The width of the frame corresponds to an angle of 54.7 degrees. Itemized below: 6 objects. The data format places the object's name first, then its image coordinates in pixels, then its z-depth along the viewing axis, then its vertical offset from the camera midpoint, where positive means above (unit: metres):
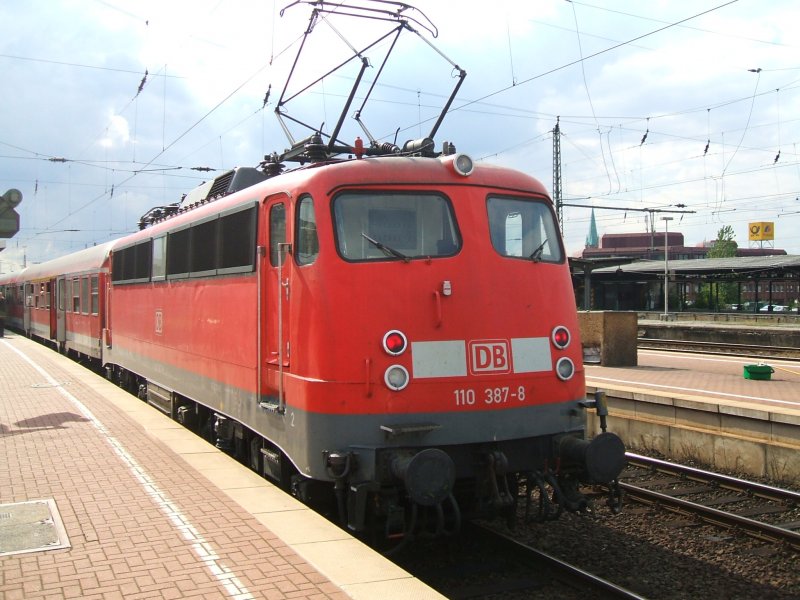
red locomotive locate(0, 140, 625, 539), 6.13 -0.32
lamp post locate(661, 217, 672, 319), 42.55 +0.82
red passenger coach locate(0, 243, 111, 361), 18.25 +0.36
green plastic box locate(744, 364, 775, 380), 16.52 -1.56
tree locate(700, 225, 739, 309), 76.75 +5.41
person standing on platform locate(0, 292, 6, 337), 42.65 +0.35
